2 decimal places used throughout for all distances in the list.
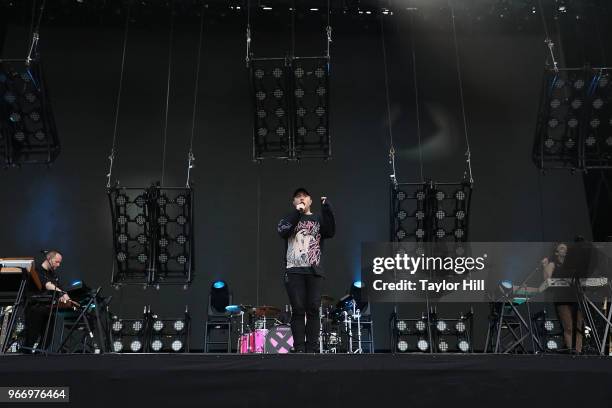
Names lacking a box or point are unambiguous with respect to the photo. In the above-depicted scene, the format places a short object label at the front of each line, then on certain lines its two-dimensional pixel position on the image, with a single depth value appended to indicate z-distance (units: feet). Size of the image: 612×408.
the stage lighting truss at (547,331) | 27.91
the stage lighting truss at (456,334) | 28.89
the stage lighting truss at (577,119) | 28.81
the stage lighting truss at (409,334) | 29.22
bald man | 21.25
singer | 17.48
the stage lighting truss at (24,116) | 29.17
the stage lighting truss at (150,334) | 29.19
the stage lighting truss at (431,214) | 29.48
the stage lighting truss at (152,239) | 29.22
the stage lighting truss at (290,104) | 29.89
